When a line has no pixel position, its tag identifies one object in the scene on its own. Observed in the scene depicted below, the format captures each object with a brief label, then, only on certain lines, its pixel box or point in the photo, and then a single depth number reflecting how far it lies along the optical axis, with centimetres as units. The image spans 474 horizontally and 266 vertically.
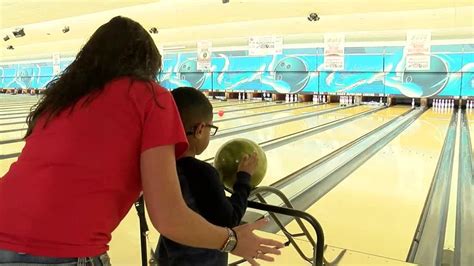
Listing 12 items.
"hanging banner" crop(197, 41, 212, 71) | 1230
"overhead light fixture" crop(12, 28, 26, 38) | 1007
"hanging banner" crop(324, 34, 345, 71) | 1084
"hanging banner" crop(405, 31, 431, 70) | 966
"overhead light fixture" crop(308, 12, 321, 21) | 860
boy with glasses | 115
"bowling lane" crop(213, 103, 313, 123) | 934
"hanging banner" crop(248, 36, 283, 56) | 1105
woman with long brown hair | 89
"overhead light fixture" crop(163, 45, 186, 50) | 1500
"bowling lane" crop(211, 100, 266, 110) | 1232
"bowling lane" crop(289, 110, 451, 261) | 266
